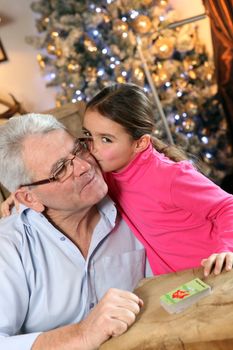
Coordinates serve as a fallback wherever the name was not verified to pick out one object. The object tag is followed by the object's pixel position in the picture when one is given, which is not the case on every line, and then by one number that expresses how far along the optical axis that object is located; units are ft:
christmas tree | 11.69
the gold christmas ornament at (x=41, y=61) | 13.11
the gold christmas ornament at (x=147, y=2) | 11.42
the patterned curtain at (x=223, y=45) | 10.62
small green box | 2.79
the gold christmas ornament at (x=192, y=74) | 12.16
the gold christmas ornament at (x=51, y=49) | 12.56
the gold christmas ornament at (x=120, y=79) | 11.96
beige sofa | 7.18
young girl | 4.23
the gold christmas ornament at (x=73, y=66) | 12.27
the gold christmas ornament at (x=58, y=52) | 12.38
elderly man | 3.99
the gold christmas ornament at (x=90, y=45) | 12.01
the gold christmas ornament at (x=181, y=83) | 12.10
